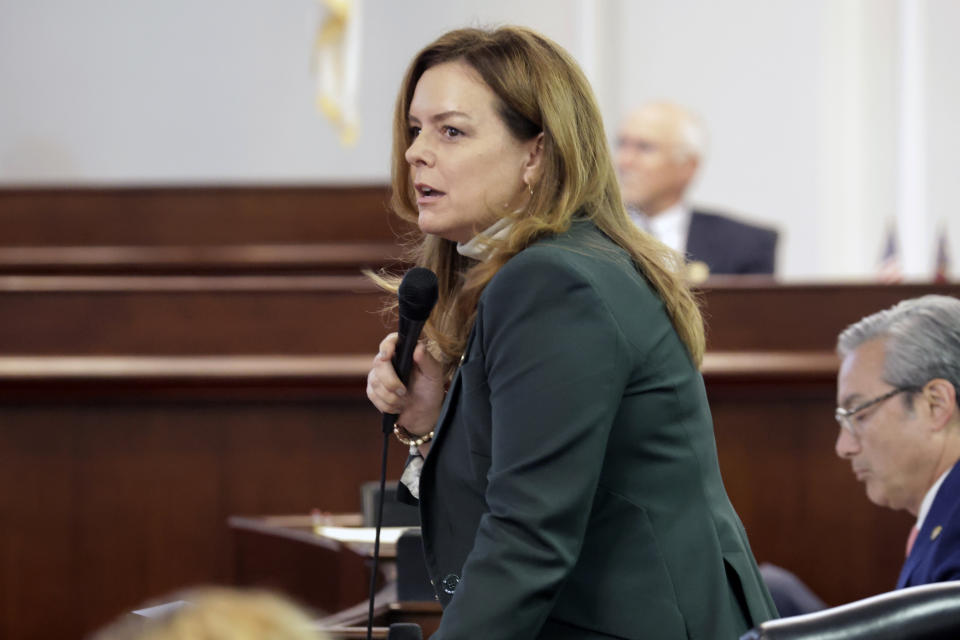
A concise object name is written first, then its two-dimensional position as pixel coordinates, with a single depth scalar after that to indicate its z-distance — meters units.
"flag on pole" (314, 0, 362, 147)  14.74
